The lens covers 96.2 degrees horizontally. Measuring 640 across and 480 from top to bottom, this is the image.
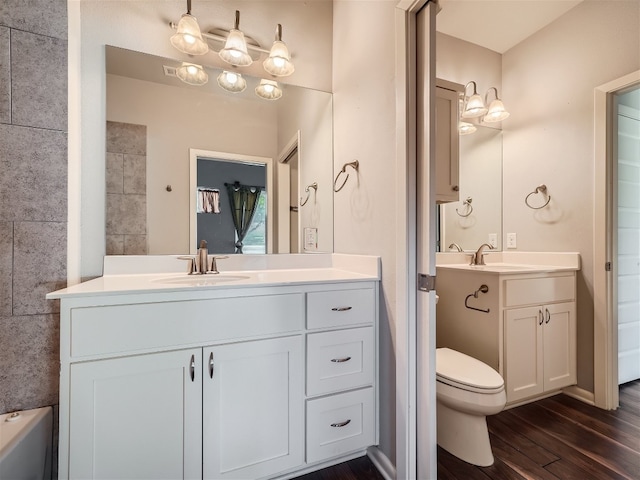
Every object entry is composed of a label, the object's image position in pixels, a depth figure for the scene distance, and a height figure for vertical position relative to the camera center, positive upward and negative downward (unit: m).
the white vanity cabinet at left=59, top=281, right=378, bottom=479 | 0.89 -0.50
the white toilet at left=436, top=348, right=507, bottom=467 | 1.26 -0.74
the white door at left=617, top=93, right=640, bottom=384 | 1.98 +0.02
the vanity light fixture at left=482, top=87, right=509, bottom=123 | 2.27 +1.02
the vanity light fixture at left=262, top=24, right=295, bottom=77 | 1.61 +1.03
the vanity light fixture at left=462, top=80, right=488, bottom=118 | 2.25 +1.07
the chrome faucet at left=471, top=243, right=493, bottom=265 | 2.14 -0.13
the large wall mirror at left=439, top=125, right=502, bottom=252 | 2.24 +0.34
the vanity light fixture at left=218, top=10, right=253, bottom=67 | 1.49 +1.00
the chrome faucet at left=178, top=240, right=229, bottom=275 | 1.42 -0.12
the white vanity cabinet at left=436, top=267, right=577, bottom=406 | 1.65 -0.52
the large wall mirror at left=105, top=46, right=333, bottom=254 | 1.41 +0.50
